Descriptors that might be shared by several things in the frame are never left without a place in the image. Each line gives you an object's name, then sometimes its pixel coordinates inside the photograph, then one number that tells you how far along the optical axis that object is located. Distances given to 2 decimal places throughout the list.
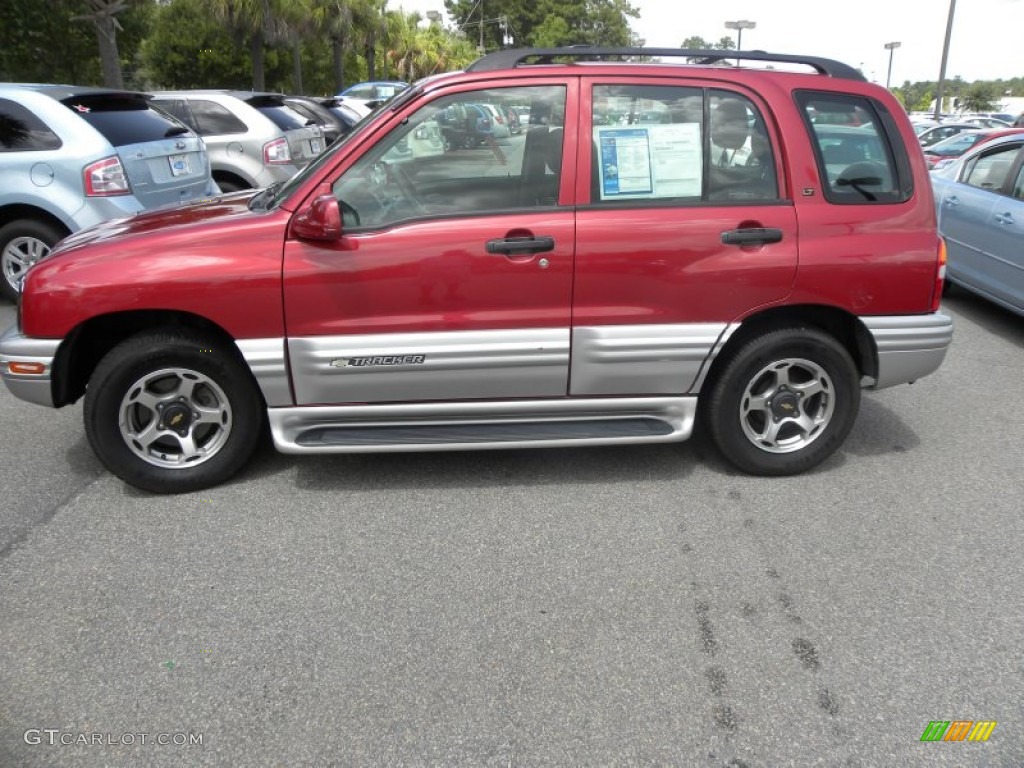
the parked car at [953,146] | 13.65
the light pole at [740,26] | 34.69
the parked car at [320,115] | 13.12
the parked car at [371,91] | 24.89
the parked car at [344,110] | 14.38
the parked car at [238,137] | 9.95
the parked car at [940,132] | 18.16
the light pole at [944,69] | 26.47
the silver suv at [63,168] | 6.73
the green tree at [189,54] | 30.73
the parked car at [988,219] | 6.48
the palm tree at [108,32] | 15.84
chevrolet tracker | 3.60
